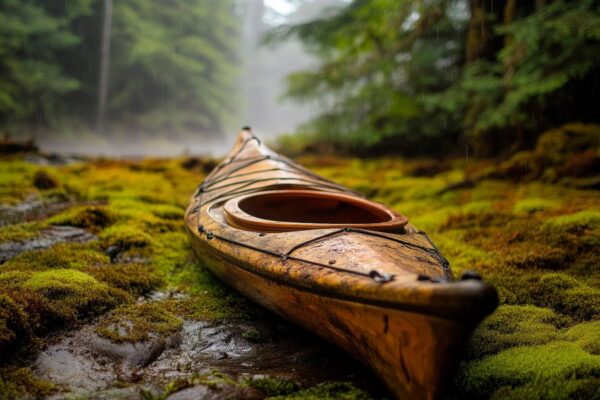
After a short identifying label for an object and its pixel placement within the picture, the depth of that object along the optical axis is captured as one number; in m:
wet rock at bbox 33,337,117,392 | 1.70
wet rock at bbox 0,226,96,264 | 3.15
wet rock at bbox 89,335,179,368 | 1.91
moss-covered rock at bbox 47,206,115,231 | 3.86
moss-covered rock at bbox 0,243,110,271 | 2.83
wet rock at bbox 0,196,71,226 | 4.17
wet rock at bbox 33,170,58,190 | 5.59
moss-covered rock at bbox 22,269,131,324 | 2.15
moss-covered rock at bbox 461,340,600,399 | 1.49
